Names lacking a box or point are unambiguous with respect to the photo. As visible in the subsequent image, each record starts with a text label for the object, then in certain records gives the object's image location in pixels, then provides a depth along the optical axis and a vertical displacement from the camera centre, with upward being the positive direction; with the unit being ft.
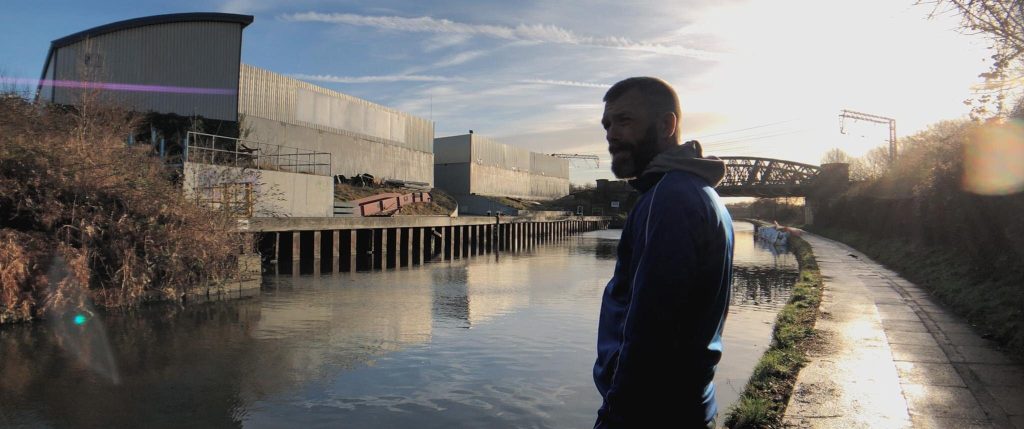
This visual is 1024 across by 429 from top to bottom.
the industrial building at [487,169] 196.03 +18.06
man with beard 5.67 -0.74
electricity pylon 161.79 +27.03
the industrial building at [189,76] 91.61 +22.10
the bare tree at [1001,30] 25.00 +8.10
